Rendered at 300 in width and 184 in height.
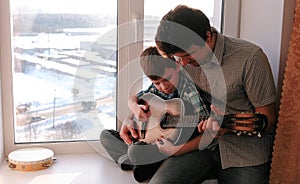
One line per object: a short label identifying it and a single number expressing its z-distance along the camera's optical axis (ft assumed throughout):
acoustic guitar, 5.31
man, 4.63
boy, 5.31
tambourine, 5.79
